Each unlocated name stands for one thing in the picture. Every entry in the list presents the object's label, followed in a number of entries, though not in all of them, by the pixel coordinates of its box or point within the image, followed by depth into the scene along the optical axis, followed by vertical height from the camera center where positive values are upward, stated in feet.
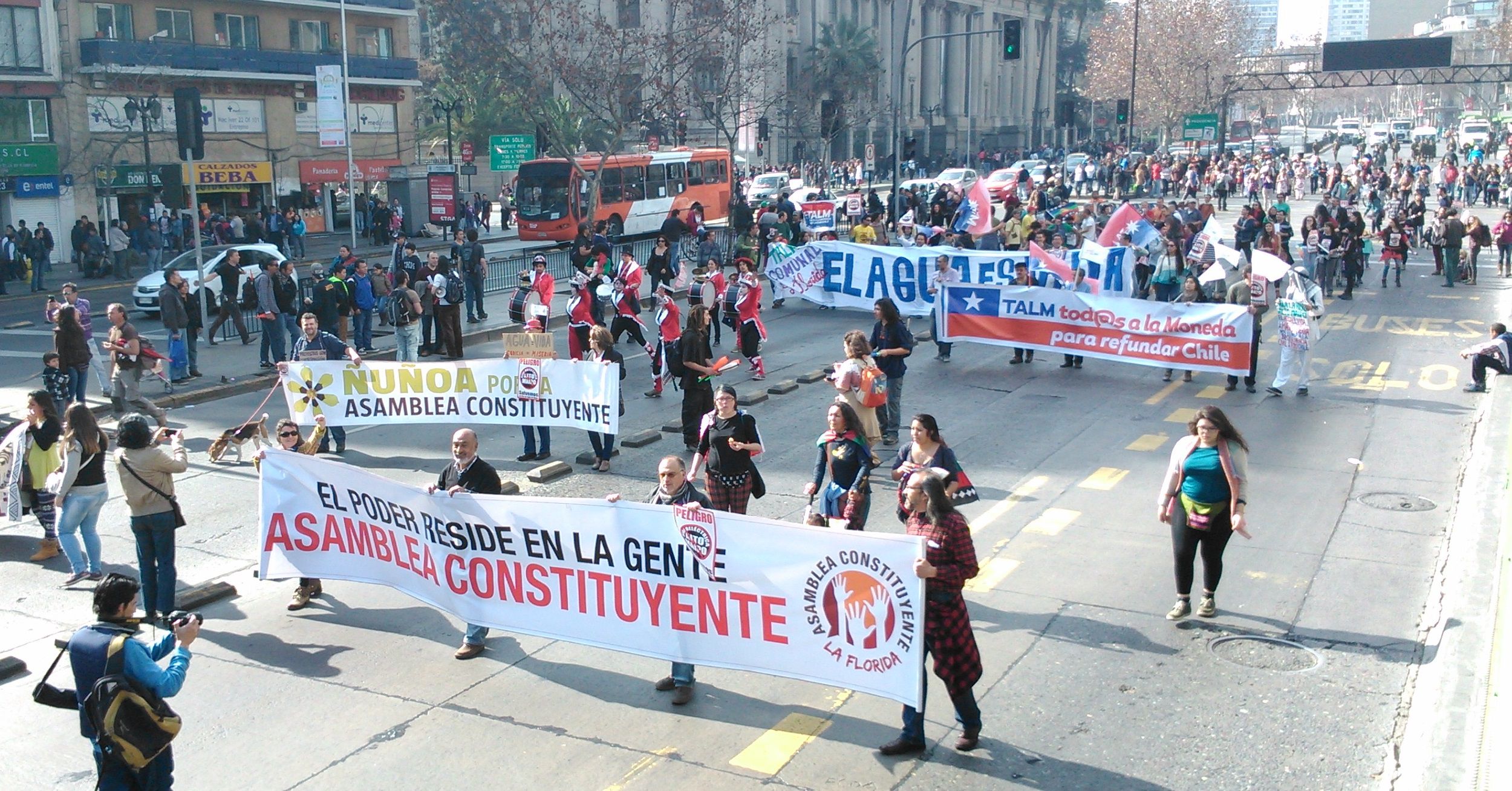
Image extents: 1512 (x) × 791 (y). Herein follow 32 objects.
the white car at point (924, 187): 163.55 -0.92
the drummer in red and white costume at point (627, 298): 61.21 -5.24
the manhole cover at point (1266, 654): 27.68 -9.96
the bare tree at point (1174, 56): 260.62 +23.79
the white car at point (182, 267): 87.35 -5.22
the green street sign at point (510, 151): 145.79 +3.57
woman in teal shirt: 28.71 -6.78
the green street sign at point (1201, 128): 225.15 +8.33
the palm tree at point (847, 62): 257.34 +22.77
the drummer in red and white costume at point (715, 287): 69.67 -5.47
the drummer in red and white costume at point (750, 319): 61.57 -6.32
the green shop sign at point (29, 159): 127.65 +2.86
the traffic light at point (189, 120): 63.36 +3.15
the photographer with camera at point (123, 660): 18.47 -6.54
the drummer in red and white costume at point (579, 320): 53.42 -5.40
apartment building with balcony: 136.56 +10.35
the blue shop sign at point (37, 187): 129.08 +0.23
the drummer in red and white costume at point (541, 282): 62.13 -4.51
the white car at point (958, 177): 197.26 +0.46
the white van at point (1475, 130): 278.38 +10.55
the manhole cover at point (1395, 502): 39.93 -9.76
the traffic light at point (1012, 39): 123.34 +12.81
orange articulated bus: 132.98 -1.00
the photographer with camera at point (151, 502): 29.09 -6.85
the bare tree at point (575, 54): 145.79 +16.21
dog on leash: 43.34 -8.12
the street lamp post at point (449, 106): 167.84 +10.36
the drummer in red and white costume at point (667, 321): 54.85 -5.63
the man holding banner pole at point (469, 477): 28.37 -6.21
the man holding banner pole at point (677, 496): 25.99 -6.21
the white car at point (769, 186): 184.75 -0.65
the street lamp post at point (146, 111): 124.57 +7.32
